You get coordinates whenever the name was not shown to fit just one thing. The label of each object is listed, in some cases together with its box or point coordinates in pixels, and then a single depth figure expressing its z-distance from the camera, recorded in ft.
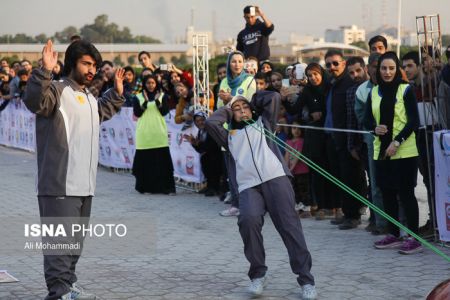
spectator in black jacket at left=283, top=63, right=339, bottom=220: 36.22
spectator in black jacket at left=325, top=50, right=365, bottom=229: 34.37
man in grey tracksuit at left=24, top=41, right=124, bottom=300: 21.99
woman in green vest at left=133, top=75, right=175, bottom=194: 45.32
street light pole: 165.78
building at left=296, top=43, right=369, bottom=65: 163.82
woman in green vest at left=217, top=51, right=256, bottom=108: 37.27
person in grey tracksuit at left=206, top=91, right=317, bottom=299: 24.23
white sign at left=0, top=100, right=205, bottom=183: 47.37
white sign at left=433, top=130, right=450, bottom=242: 28.43
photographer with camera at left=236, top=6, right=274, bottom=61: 47.78
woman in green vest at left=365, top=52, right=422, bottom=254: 29.84
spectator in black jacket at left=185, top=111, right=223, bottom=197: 43.78
